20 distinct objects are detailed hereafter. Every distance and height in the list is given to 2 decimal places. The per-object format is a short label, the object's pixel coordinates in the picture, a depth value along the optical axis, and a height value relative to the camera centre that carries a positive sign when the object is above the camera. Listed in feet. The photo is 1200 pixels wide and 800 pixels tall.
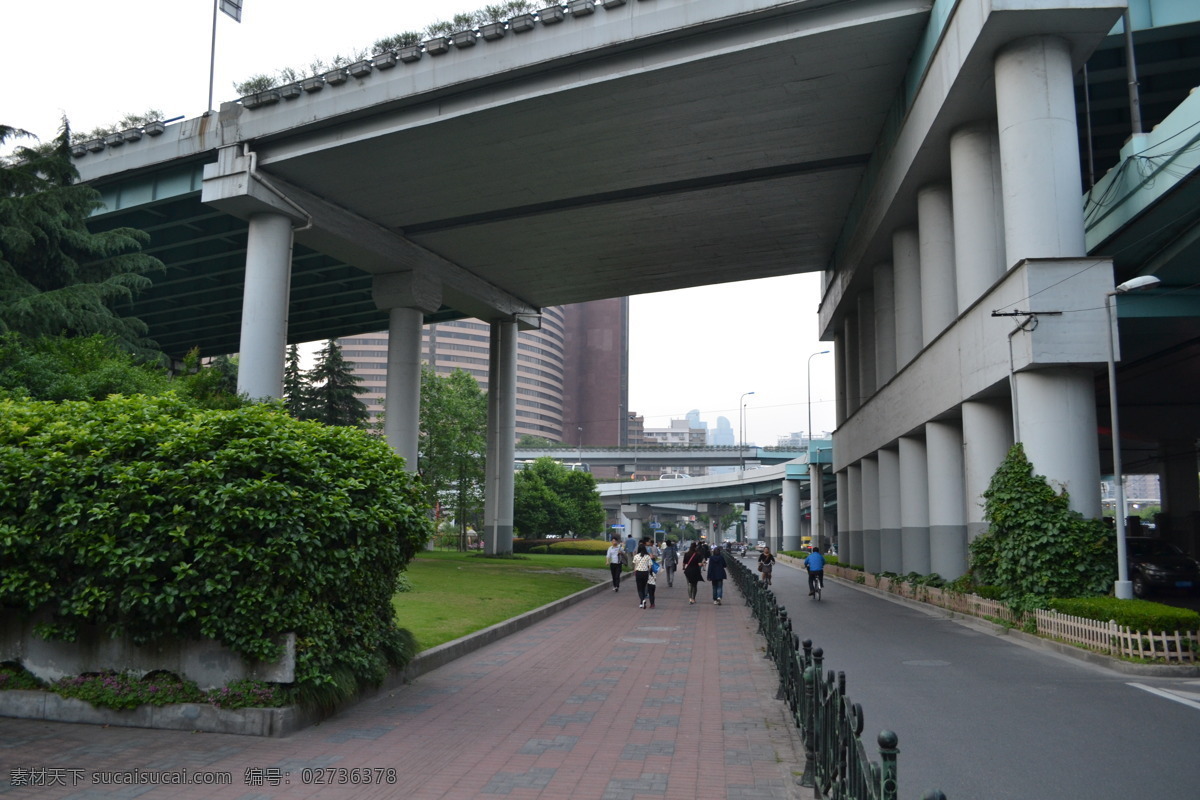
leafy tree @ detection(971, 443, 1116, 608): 55.47 -1.11
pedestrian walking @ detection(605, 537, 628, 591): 91.97 -4.02
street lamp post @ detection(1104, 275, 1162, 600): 51.24 +2.11
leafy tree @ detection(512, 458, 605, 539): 236.84 +4.90
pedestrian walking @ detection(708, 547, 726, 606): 81.80 -4.66
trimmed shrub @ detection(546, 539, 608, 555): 211.20 -6.26
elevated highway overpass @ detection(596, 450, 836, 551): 275.39 +9.82
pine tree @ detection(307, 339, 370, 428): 178.09 +25.03
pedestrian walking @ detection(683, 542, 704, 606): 83.66 -4.50
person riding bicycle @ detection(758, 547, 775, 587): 92.22 -4.22
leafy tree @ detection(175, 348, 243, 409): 59.06 +9.10
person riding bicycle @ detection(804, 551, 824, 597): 88.53 -4.32
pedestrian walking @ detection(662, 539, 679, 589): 110.83 -4.51
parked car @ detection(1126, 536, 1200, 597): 82.94 -4.04
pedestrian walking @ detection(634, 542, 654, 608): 77.00 -4.54
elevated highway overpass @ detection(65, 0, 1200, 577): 60.54 +37.39
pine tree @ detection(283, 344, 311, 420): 176.45 +25.42
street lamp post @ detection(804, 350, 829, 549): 203.27 +3.01
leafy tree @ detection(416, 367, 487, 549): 172.14 +16.68
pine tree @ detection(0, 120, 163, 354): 80.38 +25.86
